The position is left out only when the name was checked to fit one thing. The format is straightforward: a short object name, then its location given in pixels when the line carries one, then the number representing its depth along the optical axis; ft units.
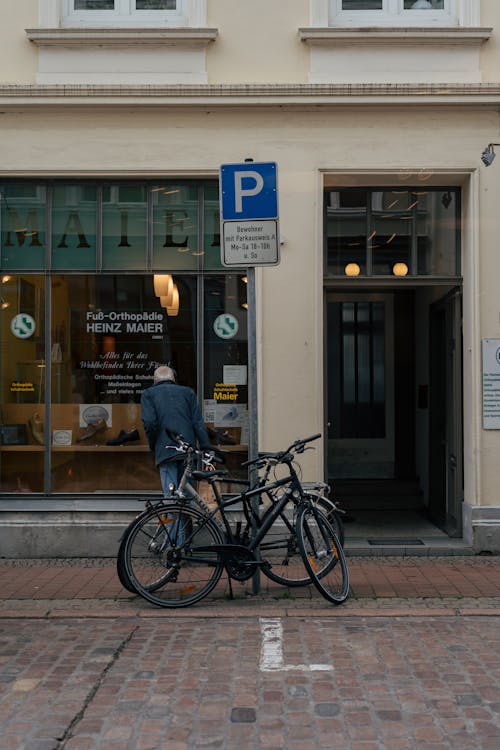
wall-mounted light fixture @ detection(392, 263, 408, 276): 29.55
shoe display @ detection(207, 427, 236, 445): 28.96
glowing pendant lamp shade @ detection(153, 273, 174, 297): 29.01
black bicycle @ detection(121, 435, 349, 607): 21.48
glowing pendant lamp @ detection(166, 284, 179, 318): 29.01
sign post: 21.90
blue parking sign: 21.91
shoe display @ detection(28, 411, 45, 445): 29.07
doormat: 28.84
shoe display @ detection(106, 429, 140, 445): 29.22
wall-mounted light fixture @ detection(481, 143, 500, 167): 27.84
